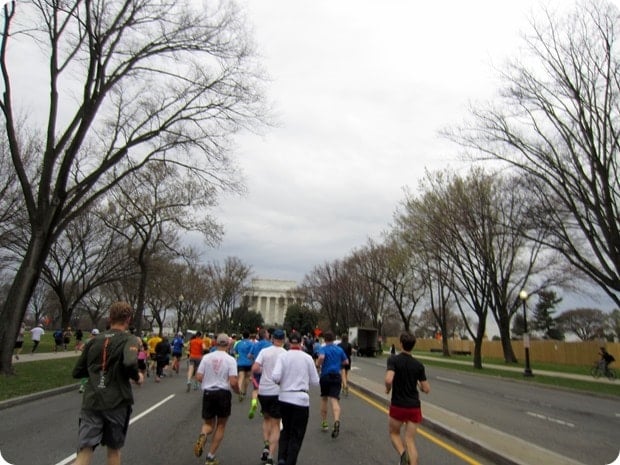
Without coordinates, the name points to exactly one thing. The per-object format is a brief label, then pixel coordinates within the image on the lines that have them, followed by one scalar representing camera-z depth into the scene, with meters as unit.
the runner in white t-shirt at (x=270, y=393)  6.80
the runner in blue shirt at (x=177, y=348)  22.86
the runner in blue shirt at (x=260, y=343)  12.32
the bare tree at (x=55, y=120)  17.63
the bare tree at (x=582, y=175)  20.42
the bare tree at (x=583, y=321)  83.38
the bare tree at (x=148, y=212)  26.48
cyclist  26.38
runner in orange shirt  16.62
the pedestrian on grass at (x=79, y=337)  37.22
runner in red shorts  6.38
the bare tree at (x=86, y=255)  41.78
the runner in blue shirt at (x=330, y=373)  9.72
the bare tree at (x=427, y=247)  31.78
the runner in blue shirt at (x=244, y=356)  13.25
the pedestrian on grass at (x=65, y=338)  37.40
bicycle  26.33
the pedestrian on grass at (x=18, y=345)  25.89
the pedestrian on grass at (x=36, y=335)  29.85
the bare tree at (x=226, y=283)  67.25
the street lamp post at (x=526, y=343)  26.67
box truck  54.28
